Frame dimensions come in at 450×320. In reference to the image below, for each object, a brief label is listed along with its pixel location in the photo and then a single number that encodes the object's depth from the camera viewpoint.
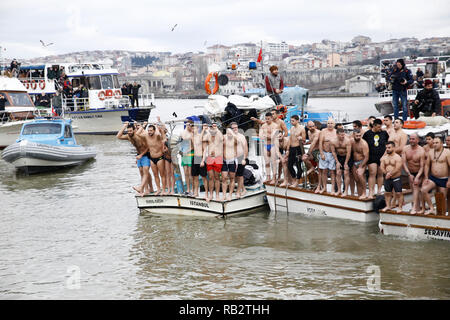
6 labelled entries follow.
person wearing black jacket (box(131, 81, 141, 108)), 38.53
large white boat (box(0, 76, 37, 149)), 30.86
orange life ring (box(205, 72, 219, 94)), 23.20
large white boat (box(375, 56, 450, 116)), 30.73
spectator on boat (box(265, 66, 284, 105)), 23.73
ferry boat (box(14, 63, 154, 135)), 38.06
